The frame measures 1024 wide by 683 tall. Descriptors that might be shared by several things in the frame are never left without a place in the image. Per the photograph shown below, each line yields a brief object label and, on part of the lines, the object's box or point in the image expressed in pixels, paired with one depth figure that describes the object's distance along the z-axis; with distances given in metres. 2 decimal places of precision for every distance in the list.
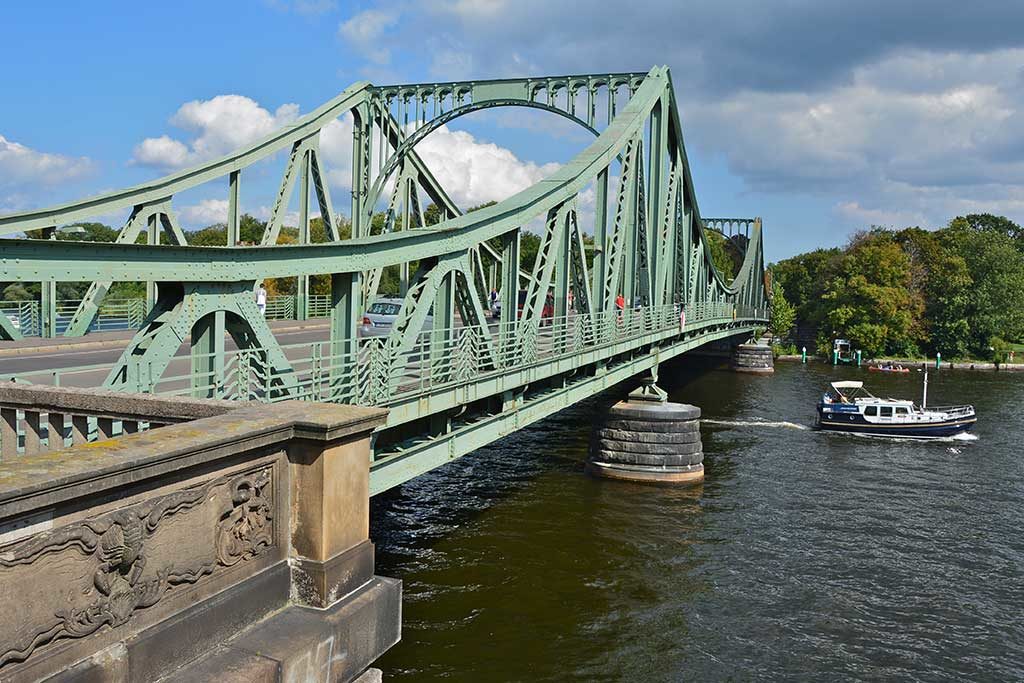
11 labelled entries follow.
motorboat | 35.19
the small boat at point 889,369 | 64.06
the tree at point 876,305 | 71.81
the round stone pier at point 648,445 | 25.75
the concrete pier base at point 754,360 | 62.59
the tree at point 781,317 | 85.00
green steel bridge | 8.54
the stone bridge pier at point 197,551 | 3.40
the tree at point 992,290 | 70.94
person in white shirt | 19.61
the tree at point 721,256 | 103.72
